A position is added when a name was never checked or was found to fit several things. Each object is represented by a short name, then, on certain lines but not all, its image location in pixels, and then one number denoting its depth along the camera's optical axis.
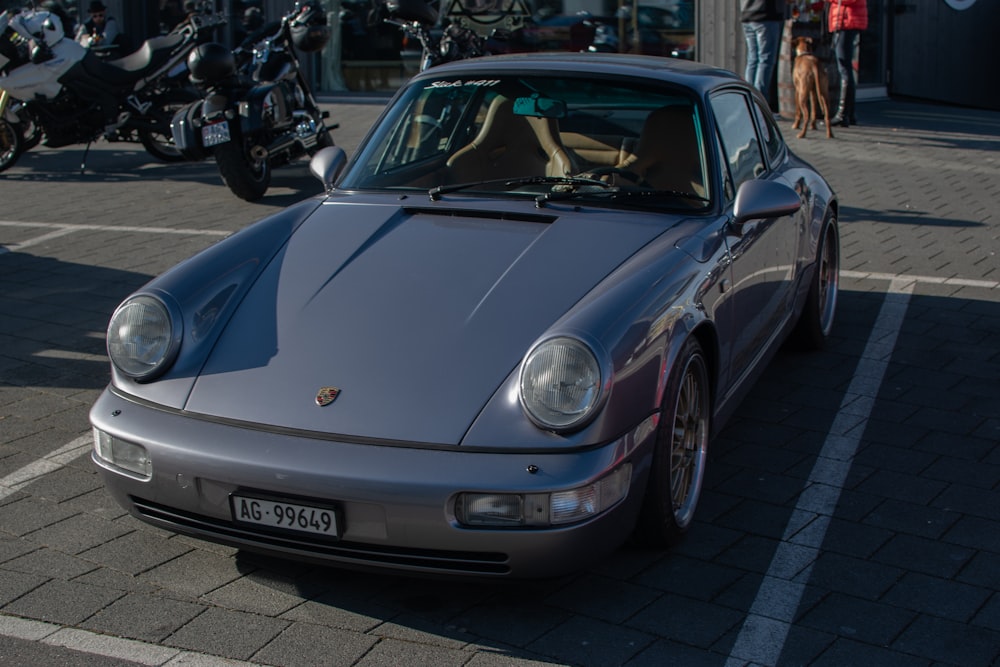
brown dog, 12.57
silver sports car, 3.40
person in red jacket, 13.03
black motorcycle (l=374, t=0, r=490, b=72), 11.24
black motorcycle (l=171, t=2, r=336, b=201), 9.99
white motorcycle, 11.30
